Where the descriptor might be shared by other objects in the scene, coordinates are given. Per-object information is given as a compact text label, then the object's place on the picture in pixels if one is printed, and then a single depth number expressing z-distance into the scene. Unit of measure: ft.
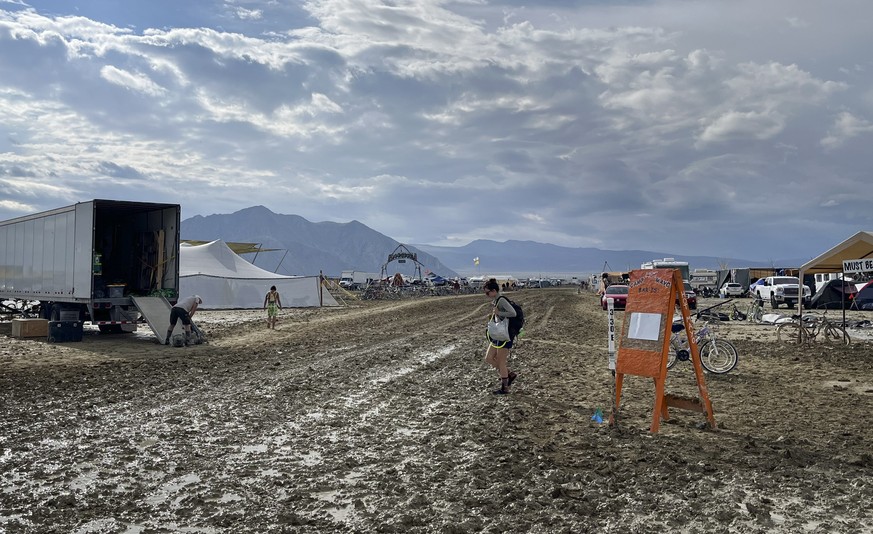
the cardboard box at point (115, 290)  66.18
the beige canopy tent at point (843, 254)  60.64
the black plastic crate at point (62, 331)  63.93
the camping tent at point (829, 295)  107.76
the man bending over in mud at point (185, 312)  60.44
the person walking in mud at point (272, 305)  80.28
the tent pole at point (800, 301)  58.44
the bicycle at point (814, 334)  58.32
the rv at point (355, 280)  287.63
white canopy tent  123.03
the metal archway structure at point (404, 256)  233.49
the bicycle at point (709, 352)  41.52
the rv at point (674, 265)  162.23
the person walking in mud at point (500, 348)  33.22
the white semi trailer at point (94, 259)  64.34
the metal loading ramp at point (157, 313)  63.21
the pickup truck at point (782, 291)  123.34
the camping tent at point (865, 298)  108.47
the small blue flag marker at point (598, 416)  27.62
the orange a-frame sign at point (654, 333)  25.59
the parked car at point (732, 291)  181.91
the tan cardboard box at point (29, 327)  67.46
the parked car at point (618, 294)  120.57
